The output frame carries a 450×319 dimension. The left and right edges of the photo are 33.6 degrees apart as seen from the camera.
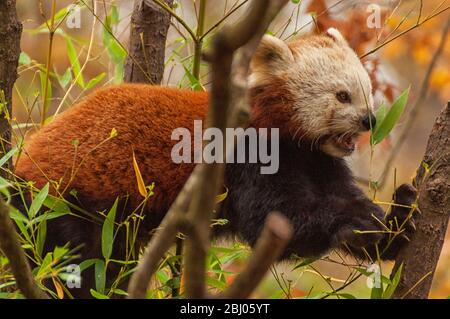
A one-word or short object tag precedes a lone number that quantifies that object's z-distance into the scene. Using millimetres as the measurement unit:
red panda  3262
